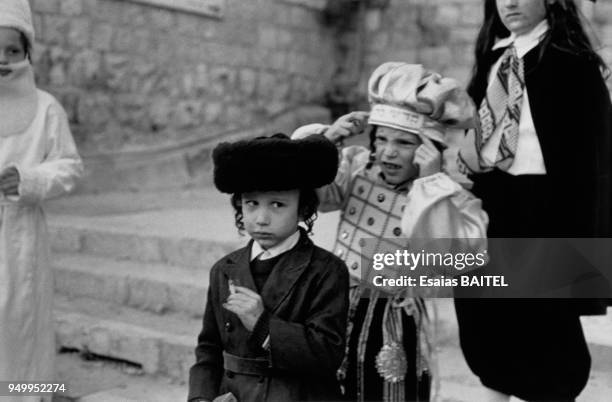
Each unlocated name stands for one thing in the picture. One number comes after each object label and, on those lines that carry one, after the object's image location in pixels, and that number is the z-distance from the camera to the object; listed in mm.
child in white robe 3324
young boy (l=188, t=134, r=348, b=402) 2123
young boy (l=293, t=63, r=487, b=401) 2500
